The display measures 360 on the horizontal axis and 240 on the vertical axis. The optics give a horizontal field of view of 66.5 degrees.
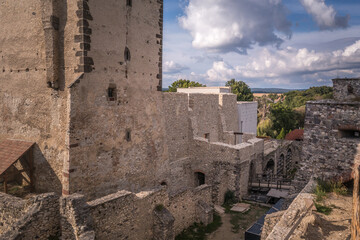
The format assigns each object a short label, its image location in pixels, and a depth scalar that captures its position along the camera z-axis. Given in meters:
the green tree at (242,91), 46.74
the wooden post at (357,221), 4.96
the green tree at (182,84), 46.08
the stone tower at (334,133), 10.08
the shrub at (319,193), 8.84
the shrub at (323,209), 8.12
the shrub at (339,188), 9.15
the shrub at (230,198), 15.60
